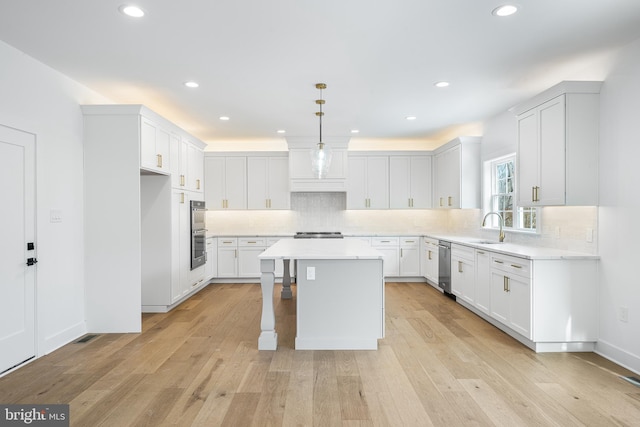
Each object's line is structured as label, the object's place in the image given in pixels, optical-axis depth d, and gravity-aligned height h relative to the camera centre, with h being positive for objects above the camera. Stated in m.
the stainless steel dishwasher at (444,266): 5.29 -0.85
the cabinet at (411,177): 6.72 +0.66
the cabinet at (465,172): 5.55 +0.62
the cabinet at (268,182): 6.67 +0.57
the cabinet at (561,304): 3.25 -0.85
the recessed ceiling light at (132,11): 2.37 +1.38
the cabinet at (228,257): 6.43 -0.81
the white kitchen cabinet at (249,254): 6.42 -0.76
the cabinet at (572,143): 3.24 +0.62
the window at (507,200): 4.45 +0.15
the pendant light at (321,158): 3.91 +0.60
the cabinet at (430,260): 5.88 -0.85
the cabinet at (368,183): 6.71 +0.55
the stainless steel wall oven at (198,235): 5.30 -0.35
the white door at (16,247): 2.88 -0.28
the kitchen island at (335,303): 3.34 -0.86
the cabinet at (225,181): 6.59 +0.59
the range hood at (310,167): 6.45 +0.83
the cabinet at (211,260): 6.12 -0.85
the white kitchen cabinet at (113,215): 3.80 -0.02
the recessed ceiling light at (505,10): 2.36 +1.36
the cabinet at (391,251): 6.45 -0.72
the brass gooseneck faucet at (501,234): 4.57 -0.30
